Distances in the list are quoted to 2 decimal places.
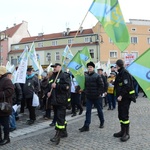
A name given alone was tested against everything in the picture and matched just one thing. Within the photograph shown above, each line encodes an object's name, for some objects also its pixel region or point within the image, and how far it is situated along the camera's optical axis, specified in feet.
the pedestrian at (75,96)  30.76
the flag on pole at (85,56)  25.30
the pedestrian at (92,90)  22.50
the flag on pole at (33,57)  35.47
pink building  201.57
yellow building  163.94
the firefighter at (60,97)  19.26
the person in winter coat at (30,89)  25.22
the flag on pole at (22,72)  24.12
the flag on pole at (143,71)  15.84
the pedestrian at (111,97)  35.64
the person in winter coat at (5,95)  18.03
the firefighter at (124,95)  19.35
